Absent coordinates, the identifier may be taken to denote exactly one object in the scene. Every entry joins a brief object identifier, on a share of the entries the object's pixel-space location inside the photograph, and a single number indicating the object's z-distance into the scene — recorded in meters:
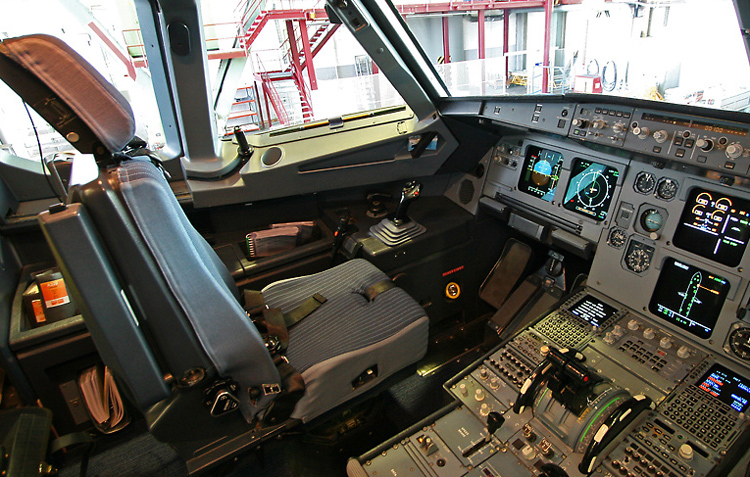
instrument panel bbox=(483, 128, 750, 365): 1.53
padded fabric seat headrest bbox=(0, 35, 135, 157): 0.93
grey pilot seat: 0.97
